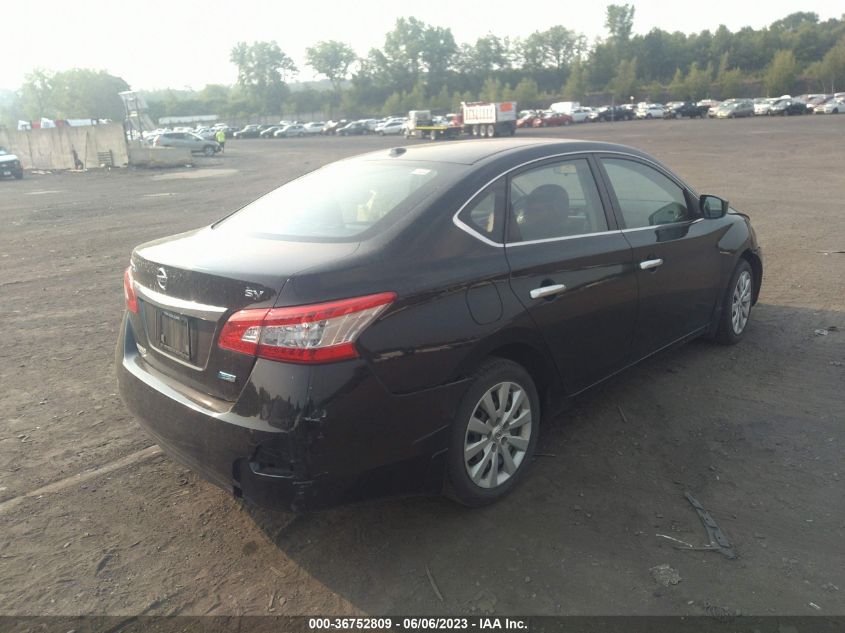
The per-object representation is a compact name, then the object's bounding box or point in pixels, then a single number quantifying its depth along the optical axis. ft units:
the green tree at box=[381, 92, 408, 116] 403.54
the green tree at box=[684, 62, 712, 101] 326.65
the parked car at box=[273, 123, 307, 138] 260.42
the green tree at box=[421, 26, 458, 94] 496.23
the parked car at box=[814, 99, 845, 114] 190.08
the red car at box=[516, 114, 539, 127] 231.50
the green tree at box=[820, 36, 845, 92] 298.56
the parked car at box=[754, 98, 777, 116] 196.95
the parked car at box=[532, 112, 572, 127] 228.02
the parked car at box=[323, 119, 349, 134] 264.25
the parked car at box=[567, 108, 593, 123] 231.50
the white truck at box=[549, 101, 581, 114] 249.96
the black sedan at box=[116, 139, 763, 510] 9.02
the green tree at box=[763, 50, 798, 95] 303.27
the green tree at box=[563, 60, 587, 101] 382.42
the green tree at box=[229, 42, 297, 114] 522.06
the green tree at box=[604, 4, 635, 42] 475.31
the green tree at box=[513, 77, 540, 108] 371.15
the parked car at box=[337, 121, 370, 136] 252.42
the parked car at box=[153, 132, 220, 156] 152.25
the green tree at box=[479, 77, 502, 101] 396.78
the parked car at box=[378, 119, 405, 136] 234.38
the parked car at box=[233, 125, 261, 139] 277.23
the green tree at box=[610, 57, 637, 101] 360.28
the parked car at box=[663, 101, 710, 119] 216.13
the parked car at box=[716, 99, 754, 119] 195.42
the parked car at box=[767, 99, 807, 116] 191.11
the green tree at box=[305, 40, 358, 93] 526.16
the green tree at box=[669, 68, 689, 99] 331.77
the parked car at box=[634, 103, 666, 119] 221.87
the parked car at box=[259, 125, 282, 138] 263.49
